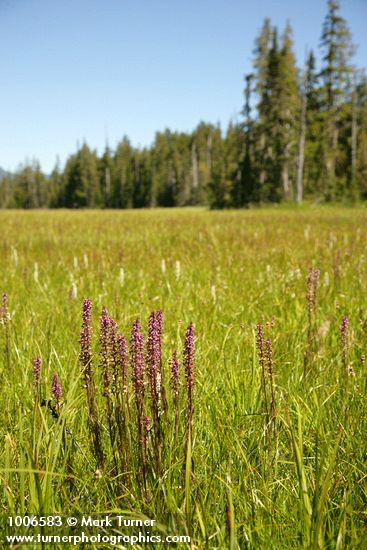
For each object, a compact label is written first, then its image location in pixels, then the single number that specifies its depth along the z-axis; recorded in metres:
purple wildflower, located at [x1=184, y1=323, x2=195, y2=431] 1.28
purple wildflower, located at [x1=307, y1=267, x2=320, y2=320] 2.40
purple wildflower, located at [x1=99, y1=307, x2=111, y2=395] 1.35
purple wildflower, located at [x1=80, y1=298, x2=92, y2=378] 1.36
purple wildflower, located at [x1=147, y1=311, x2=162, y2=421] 1.29
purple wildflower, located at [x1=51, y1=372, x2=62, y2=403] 1.43
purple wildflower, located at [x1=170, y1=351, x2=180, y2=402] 1.40
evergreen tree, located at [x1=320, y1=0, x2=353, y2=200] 44.50
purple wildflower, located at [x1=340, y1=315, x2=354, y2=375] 1.75
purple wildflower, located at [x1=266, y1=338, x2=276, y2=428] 1.48
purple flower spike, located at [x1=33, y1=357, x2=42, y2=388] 1.44
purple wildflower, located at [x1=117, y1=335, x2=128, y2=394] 1.36
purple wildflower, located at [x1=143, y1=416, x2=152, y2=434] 1.41
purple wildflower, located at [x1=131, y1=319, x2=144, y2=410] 1.31
